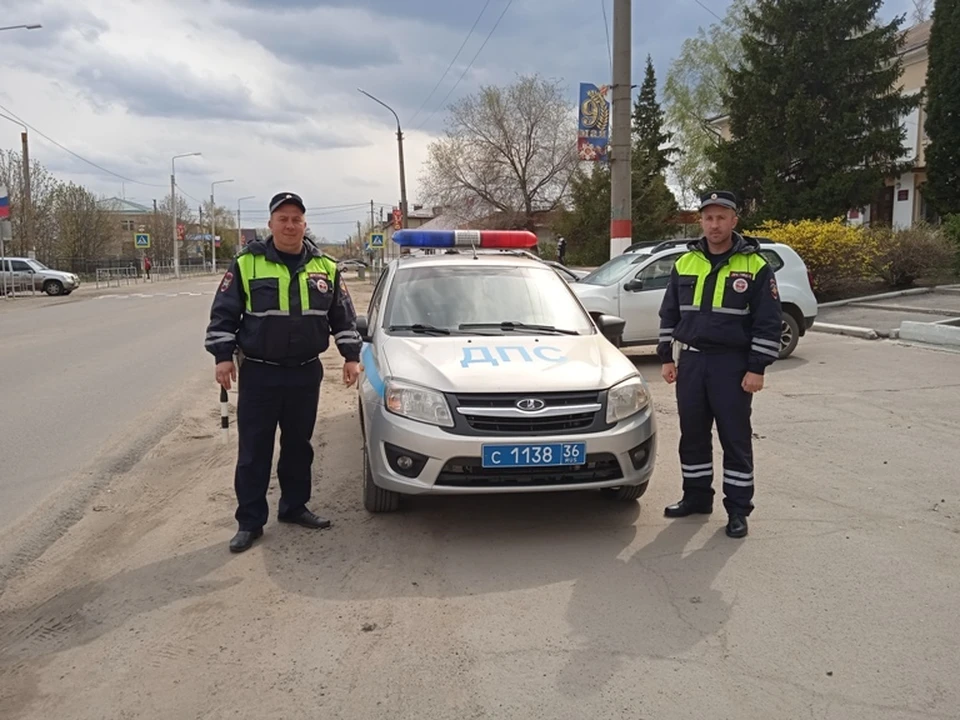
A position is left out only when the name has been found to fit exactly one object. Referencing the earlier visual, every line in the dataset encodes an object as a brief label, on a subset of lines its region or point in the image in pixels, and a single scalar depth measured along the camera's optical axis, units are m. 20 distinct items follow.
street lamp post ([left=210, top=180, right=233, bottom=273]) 75.12
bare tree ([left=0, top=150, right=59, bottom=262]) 45.71
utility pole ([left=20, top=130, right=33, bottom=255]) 36.97
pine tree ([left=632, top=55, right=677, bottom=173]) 43.00
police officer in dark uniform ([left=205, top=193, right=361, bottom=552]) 4.27
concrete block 11.08
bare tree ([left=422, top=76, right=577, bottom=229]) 48.72
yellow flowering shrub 16.67
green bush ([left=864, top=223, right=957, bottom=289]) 17.50
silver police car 4.20
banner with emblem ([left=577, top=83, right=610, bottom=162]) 14.41
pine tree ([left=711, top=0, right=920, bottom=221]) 23.86
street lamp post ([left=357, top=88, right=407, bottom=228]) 34.50
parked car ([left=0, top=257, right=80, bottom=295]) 32.31
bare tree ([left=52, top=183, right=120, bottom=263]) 55.31
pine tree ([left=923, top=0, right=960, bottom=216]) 22.12
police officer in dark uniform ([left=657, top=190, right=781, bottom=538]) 4.38
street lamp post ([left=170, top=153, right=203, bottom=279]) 57.26
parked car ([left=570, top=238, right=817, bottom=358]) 10.53
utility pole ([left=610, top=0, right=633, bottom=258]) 13.64
